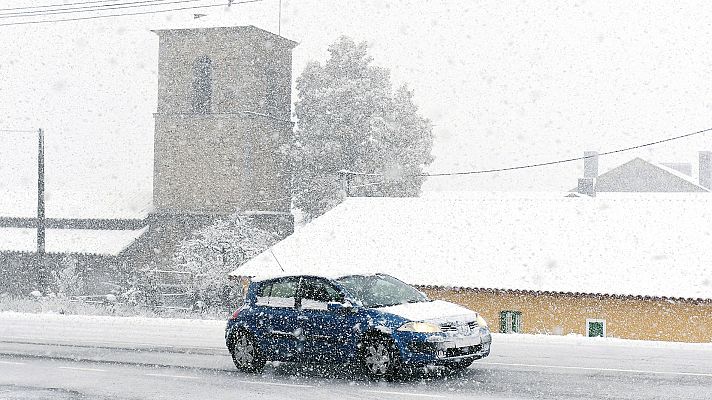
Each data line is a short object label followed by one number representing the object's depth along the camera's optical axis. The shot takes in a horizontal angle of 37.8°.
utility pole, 49.41
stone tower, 60.34
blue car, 14.31
